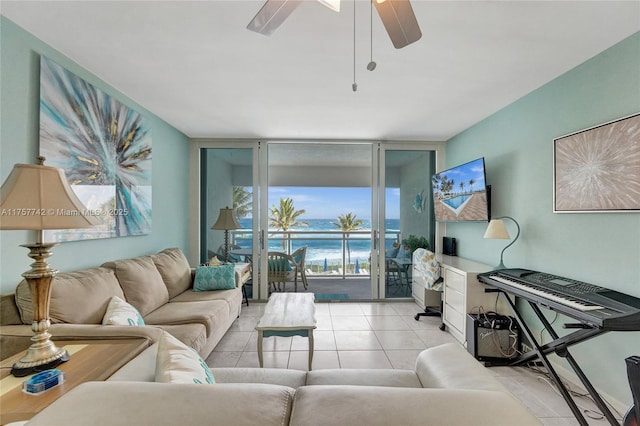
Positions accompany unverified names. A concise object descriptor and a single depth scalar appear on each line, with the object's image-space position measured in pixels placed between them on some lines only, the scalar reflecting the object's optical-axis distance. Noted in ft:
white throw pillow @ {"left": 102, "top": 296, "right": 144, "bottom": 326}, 6.04
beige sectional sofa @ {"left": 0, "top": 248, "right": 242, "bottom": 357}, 5.30
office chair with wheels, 11.23
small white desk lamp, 8.96
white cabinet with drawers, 9.20
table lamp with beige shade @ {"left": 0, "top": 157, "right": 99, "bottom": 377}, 4.03
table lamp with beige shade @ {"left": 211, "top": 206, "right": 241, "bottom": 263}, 12.99
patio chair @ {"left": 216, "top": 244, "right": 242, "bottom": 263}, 14.15
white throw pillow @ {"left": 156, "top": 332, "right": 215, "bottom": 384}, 3.23
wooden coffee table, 7.29
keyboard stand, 5.44
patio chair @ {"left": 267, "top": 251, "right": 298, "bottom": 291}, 14.26
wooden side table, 3.36
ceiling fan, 3.92
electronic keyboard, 4.83
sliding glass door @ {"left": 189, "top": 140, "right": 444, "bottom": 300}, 14.17
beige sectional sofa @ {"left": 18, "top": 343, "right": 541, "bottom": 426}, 2.18
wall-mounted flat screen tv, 10.16
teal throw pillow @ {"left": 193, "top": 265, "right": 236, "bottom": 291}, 10.43
